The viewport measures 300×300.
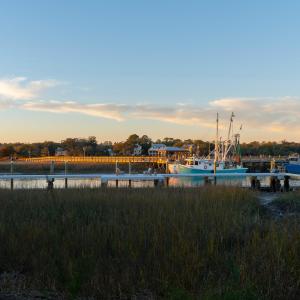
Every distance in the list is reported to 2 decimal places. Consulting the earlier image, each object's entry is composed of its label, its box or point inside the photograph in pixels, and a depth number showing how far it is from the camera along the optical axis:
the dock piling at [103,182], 22.30
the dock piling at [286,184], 27.97
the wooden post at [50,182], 24.47
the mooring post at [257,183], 27.83
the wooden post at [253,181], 28.39
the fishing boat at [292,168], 70.88
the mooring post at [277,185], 28.02
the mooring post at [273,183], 28.12
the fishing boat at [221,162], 59.38
